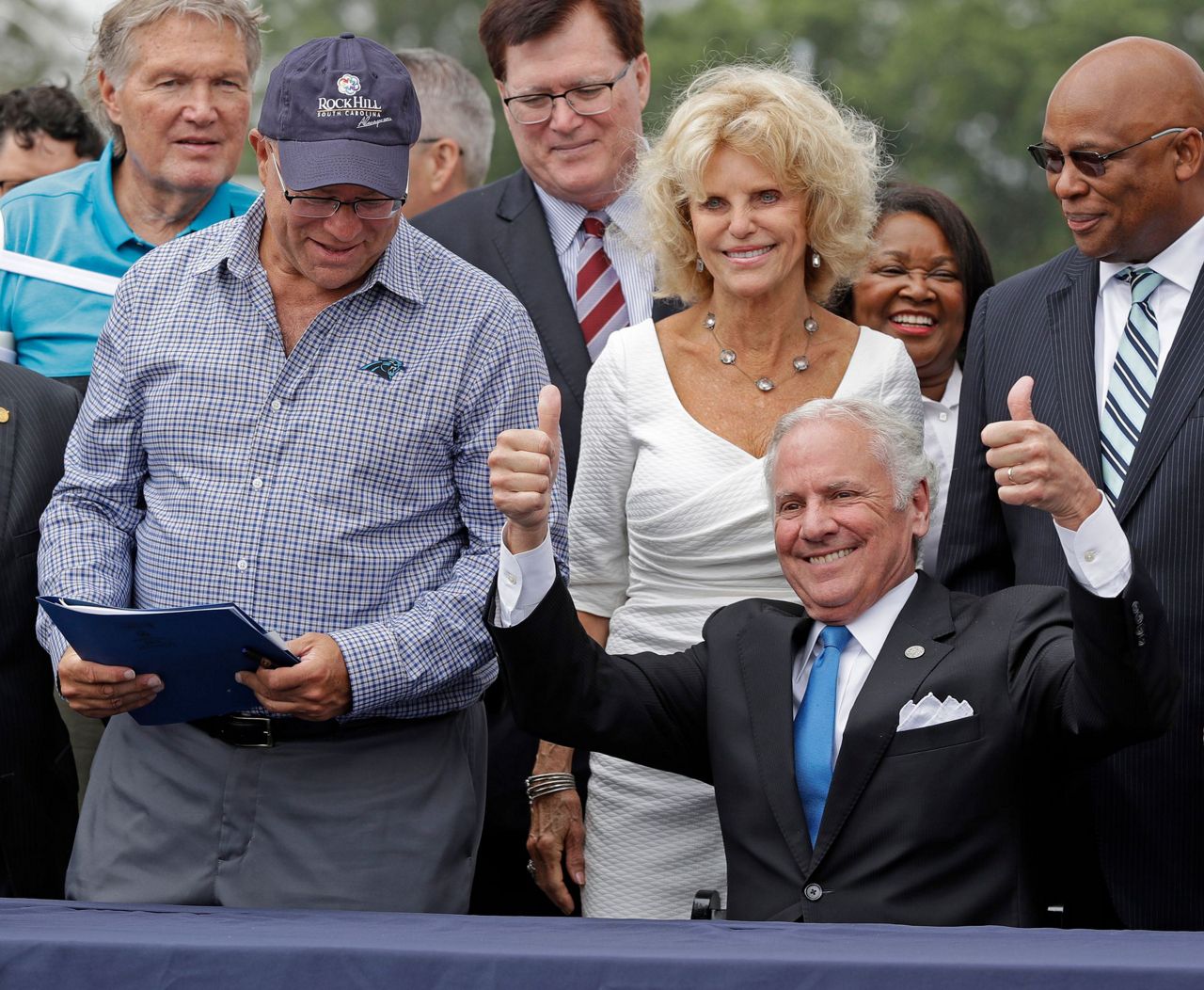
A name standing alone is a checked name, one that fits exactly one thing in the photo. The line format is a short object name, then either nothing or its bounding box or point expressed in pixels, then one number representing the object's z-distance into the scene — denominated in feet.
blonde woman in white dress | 24.07
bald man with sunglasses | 22.45
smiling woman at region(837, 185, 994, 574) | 29.25
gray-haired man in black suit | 19.19
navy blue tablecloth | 14.64
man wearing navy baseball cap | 21.61
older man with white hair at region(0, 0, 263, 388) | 27.76
